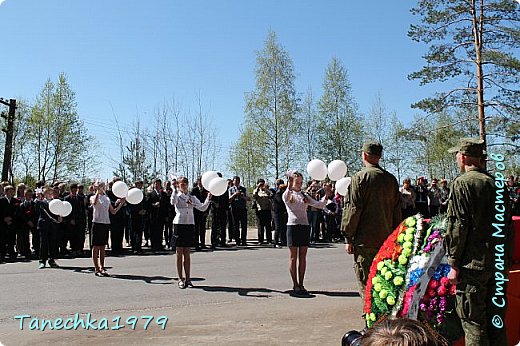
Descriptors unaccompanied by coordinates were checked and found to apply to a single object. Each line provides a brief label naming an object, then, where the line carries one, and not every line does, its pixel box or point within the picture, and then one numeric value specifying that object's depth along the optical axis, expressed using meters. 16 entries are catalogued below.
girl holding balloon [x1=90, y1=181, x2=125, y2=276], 10.69
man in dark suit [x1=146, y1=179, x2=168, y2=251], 15.88
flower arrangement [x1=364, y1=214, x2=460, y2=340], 4.20
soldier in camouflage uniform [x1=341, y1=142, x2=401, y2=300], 6.11
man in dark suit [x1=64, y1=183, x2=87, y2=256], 14.41
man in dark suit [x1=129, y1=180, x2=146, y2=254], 15.26
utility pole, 26.31
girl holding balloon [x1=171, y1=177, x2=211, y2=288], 9.54
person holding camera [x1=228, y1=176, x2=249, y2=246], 17.09
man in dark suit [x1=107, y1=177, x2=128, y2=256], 14.86
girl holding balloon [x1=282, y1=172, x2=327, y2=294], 8.95
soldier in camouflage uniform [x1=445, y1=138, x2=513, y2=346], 4.24
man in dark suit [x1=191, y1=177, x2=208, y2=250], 16.00
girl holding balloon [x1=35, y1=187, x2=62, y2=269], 12.05
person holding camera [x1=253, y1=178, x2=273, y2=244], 17.88
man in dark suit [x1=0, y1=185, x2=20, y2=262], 13.72
